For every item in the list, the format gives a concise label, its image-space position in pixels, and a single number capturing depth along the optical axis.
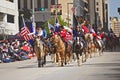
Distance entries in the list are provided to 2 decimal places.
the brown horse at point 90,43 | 35.71
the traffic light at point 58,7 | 80.07
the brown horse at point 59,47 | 26.31
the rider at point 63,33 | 27.48
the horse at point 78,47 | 27.09
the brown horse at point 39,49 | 26.60
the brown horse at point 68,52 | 28.55
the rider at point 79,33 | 27.91
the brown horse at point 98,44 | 41.69
